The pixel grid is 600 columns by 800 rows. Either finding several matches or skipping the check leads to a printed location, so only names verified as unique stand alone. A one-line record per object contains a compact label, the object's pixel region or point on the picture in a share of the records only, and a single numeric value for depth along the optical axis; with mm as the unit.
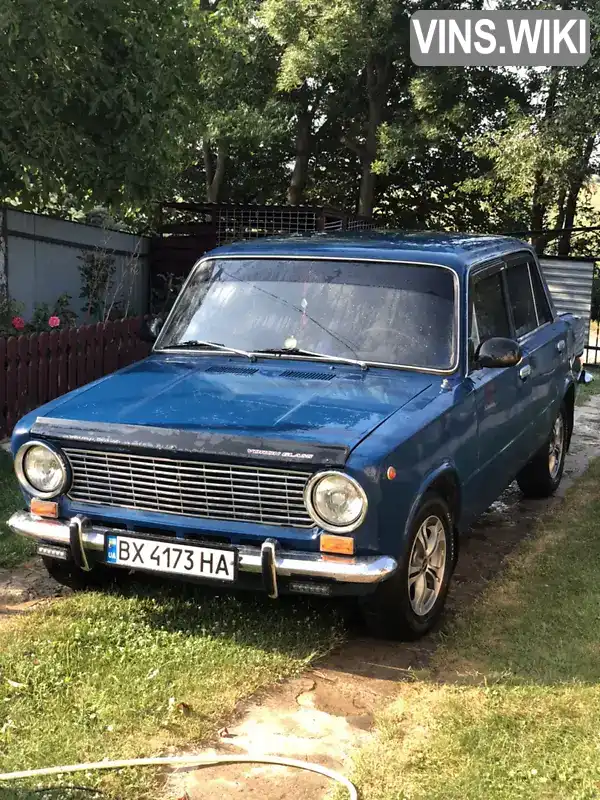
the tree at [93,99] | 8594
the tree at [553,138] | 18375
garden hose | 3236
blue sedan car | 3912
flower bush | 10039
